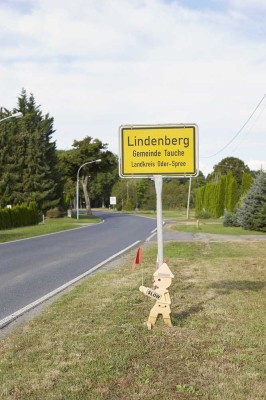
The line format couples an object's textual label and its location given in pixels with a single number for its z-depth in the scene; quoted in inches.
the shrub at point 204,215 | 2071.9
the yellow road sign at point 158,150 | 280.1
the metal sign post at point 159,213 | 279.4
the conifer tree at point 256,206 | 1186.6
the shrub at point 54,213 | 2389.3
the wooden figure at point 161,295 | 243.4
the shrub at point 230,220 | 1411.2
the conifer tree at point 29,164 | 2283.5
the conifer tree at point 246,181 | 1605.6
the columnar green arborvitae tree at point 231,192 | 1929.1
